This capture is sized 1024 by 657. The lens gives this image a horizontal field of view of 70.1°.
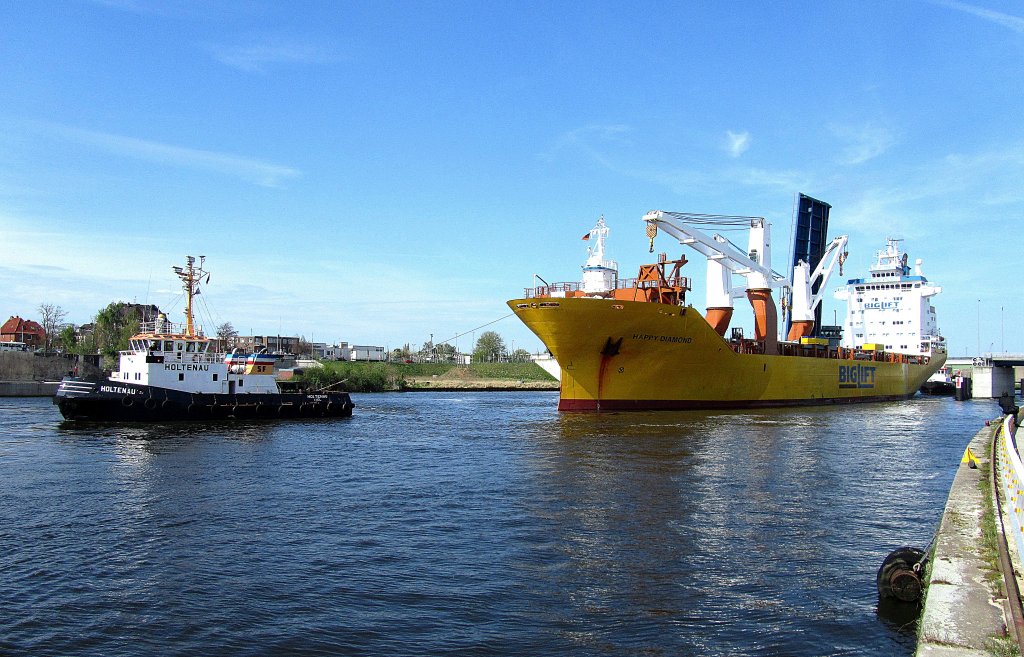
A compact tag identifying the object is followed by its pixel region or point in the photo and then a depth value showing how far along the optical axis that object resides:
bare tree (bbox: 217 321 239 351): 94.11
